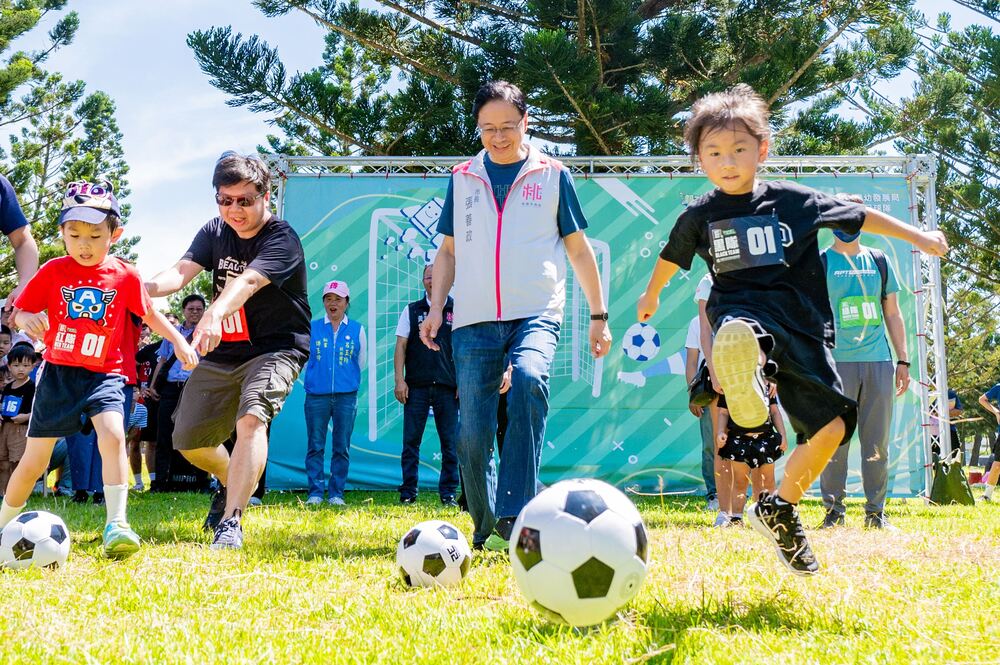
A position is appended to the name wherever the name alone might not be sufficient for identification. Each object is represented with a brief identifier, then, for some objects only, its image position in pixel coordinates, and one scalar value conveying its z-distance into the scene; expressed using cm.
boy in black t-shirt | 304
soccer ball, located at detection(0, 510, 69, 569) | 341
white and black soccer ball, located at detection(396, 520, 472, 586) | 303
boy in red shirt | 412
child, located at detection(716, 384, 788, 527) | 454
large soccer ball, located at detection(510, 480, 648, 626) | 230
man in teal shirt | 591
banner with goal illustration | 945
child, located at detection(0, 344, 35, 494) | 826
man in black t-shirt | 415
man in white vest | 395
